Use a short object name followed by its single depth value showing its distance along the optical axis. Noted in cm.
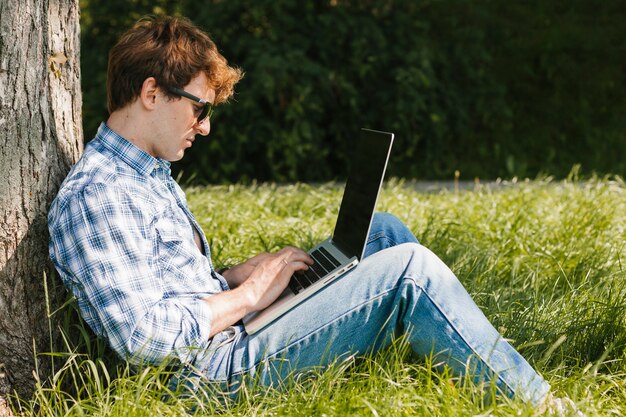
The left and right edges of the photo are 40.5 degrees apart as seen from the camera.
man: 242
